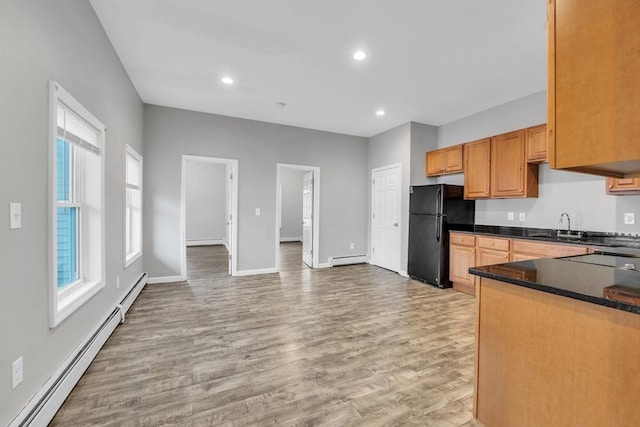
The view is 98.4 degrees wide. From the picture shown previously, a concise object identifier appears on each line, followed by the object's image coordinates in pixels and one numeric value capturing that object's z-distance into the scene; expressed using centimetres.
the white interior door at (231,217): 505
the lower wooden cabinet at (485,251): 316
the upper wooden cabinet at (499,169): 381
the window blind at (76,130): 194
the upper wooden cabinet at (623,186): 281
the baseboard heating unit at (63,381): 145
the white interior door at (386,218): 545
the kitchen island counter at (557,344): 107
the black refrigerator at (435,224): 446
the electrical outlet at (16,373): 135
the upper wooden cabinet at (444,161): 468
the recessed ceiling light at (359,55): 293
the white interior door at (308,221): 602
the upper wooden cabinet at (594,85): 92
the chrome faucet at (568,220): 357
